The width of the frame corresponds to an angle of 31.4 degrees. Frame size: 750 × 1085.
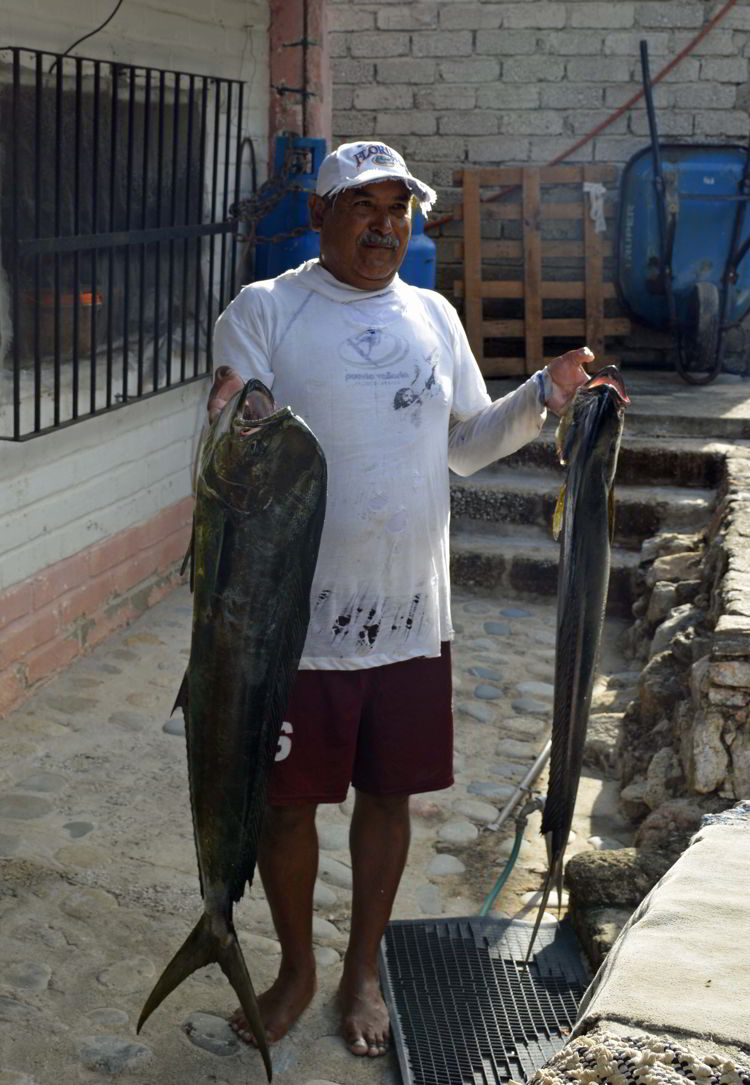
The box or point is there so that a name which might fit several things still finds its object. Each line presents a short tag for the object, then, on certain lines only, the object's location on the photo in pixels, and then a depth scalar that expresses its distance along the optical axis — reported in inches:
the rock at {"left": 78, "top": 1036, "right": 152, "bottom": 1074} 114.4
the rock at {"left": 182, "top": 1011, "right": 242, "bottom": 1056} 118.9
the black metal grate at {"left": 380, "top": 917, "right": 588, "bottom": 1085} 118.6
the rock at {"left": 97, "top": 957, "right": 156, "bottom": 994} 127.2
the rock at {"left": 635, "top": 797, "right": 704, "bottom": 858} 144.6
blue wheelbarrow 355.3
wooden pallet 366.0
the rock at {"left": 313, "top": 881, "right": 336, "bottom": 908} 146.3
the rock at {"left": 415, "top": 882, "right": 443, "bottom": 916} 146.5
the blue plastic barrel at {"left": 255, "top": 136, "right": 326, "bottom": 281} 259.3
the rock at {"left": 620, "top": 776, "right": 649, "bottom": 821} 167.3
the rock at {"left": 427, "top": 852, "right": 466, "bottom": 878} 155.4
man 107.9
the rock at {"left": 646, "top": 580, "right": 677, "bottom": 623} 219.3
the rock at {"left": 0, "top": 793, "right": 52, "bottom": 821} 160.9
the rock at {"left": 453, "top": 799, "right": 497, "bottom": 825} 169.6
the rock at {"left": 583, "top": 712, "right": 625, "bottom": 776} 184.1
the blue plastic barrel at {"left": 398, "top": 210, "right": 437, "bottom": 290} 281.0
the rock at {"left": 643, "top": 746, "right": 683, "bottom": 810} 160.7
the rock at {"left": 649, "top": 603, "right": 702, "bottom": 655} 200.2
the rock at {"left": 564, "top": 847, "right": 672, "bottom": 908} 135.8
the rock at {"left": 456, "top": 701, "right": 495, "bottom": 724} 202.8
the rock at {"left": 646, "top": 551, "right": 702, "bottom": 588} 229.5
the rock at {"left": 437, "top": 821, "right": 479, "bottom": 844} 163.6
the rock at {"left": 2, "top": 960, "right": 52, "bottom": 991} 125.5
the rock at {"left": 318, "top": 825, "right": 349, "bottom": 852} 160.9
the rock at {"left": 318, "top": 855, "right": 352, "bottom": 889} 151.6
